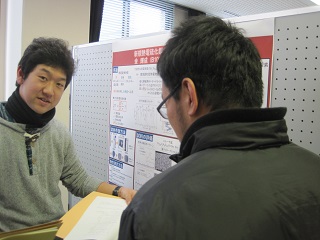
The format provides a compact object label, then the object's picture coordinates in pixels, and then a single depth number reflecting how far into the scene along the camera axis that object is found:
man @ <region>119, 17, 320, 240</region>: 0.49
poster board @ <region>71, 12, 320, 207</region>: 1.28
